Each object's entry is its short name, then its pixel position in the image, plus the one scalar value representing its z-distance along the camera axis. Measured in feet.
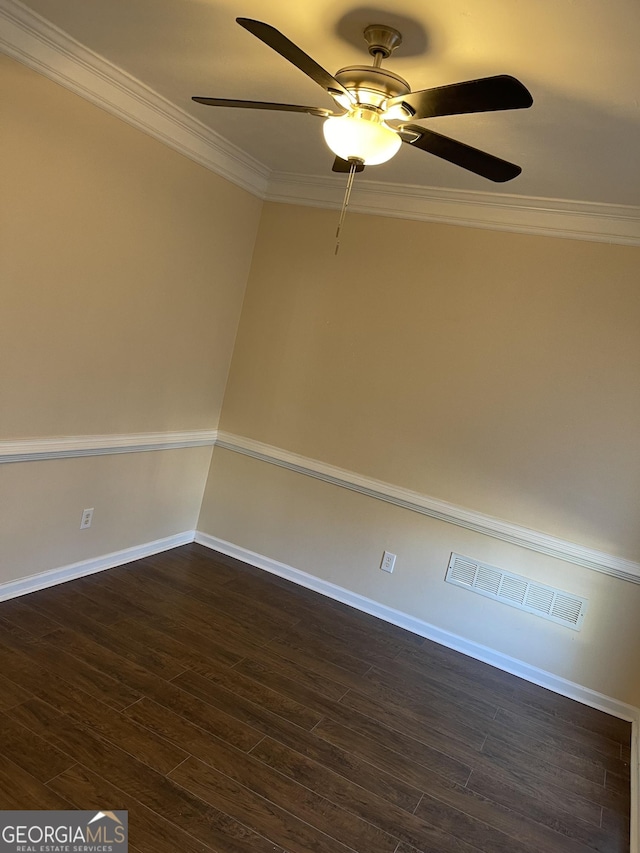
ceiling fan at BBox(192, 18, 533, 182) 4.85
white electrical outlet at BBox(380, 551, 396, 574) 11.51
